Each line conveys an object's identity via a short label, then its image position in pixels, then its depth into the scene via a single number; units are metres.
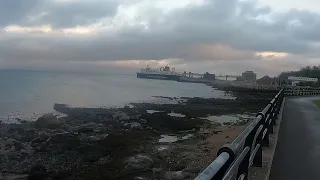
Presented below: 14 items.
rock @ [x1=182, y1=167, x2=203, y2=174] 7.63
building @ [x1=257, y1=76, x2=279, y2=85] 112.07
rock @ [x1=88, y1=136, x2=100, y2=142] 14.63
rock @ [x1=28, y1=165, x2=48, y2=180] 9.21
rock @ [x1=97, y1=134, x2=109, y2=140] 14.97
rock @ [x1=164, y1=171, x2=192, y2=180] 7.38
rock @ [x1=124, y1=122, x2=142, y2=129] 18.26
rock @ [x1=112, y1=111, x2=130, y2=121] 23.05
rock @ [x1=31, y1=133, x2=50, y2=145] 14.86
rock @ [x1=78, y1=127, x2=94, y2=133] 17.44
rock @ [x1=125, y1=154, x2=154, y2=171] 8.91
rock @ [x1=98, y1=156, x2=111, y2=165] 10.60
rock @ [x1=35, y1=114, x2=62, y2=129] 19.07
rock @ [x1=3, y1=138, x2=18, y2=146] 14.43
